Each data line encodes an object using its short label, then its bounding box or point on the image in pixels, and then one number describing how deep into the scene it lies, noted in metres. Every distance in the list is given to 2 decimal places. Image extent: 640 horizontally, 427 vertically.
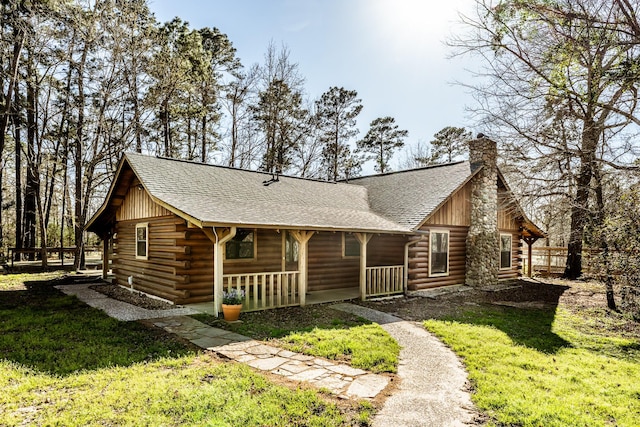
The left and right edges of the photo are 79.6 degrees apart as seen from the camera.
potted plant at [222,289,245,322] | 8.20
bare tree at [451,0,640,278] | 7.67
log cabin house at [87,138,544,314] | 9.96
